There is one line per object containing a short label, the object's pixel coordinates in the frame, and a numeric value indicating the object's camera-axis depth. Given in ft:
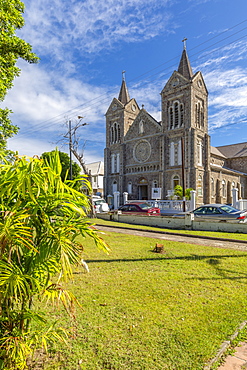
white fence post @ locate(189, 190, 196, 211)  68.90
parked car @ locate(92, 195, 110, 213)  79.88
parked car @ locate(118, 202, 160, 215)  63.87
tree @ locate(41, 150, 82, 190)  136.95
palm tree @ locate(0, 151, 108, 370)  5.65
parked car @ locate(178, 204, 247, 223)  45.39
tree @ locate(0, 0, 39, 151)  29.58
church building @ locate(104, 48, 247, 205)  107.45
